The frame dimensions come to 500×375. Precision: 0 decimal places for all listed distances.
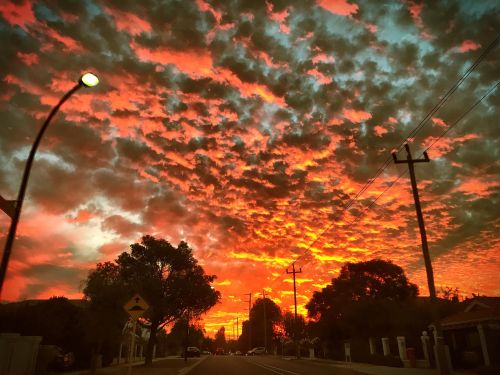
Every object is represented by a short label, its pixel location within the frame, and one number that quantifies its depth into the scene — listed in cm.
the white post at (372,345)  4203
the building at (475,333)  2673
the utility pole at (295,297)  5938
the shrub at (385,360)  3417
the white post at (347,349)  3774
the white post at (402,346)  3416
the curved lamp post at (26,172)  1039
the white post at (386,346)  3832
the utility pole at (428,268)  1909
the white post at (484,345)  2622
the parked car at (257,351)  10356
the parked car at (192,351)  7938
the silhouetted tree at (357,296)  5278
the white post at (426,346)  3049
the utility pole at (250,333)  12248
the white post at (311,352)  6216
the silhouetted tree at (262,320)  12950
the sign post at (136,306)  1462
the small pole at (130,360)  1312
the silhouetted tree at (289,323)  10831
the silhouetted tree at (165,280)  4031
